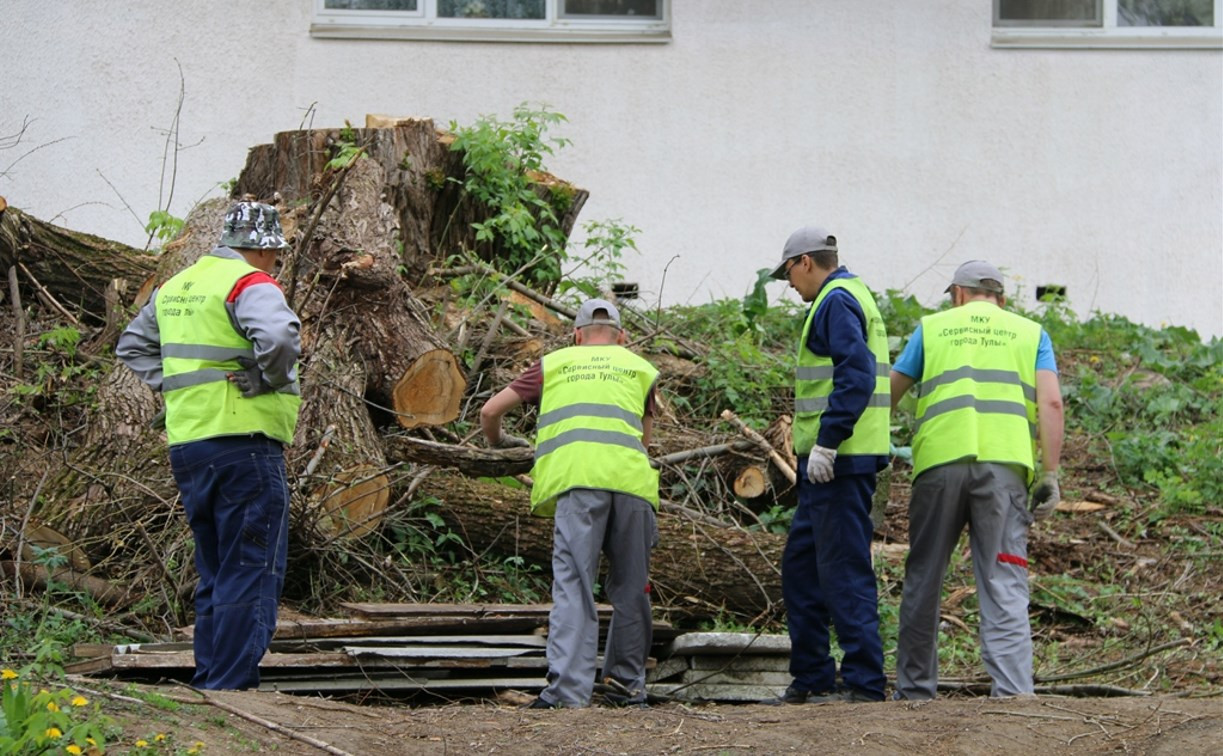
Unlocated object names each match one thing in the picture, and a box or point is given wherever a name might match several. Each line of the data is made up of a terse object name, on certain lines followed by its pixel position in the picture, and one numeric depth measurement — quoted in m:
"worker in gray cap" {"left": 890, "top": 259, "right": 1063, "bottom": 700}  12.56
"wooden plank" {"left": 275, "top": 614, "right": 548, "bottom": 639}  13.07
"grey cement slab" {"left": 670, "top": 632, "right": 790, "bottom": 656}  13.59
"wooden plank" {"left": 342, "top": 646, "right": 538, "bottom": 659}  12.55
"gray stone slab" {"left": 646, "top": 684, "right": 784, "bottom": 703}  13.71
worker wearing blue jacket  12.55
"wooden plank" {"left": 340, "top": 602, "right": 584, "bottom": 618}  13.50
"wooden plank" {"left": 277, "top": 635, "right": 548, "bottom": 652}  12.92
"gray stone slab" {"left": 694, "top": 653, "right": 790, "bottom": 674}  13.86
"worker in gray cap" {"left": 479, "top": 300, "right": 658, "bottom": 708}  12.58
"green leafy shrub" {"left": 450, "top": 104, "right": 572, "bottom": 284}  19.69
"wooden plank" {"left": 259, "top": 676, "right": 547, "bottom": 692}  12.43
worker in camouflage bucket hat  11.81
